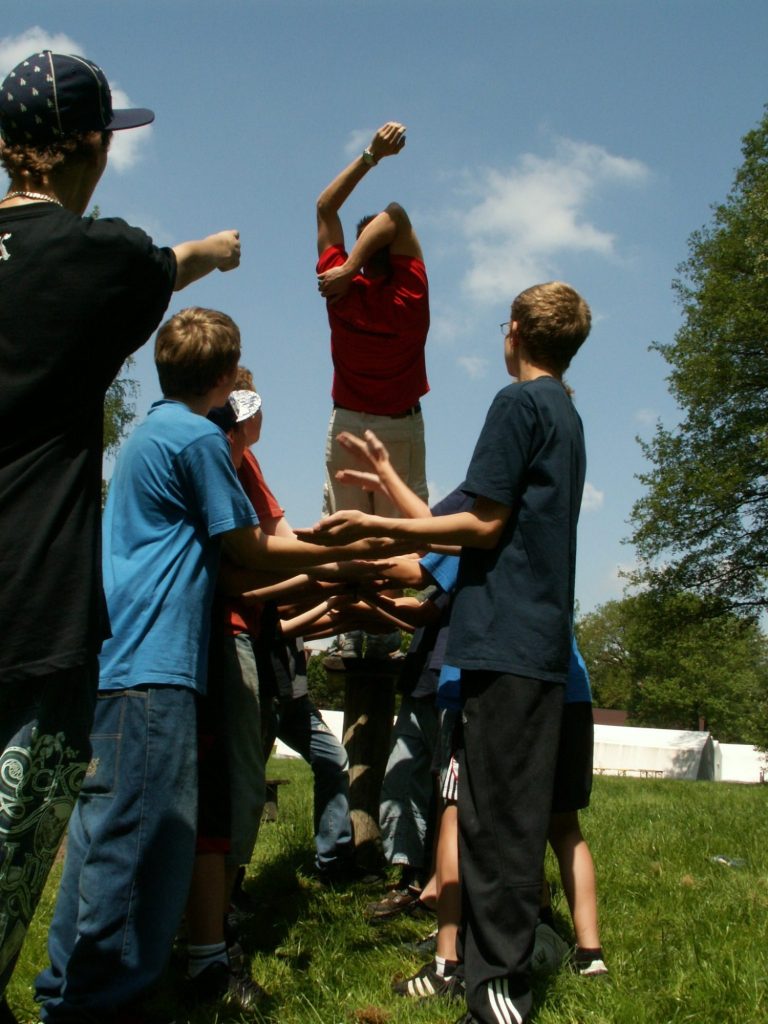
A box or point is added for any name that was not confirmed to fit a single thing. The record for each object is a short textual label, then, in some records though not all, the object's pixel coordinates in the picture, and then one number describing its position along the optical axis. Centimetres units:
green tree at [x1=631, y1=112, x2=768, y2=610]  2720
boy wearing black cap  208
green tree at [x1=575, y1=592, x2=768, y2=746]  6128
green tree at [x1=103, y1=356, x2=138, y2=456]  2708
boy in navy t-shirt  293
